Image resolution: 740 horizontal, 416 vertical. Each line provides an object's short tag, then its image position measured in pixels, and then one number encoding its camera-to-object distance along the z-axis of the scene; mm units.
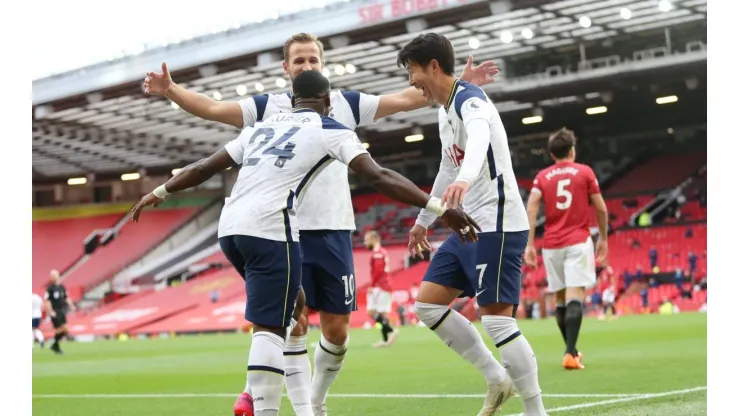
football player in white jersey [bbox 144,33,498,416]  5266
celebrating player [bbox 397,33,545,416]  4707
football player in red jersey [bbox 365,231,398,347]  16094
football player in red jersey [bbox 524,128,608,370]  8625
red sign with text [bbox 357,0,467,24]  23047
